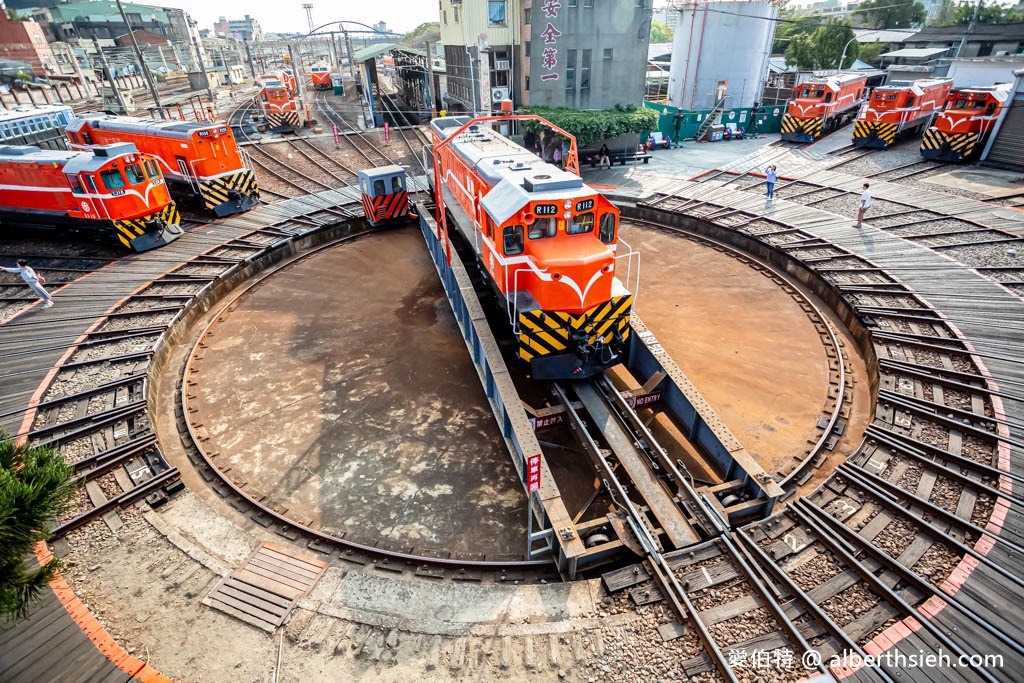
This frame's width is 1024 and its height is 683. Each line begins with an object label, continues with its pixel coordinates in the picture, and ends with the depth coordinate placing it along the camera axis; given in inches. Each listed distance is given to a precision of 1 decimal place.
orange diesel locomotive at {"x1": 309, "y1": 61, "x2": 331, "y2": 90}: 2242.9
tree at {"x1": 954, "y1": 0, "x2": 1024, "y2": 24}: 1872.8
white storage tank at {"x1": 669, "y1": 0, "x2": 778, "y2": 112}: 1278.3
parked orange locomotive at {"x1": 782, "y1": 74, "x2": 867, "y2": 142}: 1136.8
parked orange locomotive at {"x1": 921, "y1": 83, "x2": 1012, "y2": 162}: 874.1
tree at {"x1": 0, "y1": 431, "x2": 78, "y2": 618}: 155.7
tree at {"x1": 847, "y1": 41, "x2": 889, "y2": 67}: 1952.5
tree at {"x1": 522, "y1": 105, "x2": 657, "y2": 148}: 943.0
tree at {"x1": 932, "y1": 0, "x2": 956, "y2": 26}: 2597.9
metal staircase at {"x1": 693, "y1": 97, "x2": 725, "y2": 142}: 1246.3
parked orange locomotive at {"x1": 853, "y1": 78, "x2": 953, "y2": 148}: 1027.3
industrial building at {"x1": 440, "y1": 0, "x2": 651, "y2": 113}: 963.3
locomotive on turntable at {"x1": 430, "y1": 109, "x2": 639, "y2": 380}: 346.0
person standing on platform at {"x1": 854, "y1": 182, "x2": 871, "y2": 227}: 650.8
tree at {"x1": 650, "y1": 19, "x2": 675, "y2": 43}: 5034.5
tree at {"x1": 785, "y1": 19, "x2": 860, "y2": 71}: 1769.2
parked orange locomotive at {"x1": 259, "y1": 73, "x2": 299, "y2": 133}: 1291.8
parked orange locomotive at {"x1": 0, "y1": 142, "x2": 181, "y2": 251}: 611.2
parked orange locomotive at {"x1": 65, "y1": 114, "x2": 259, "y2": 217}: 737.6
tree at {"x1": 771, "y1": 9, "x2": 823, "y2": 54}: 2376.4
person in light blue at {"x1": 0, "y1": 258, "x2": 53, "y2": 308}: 509.0
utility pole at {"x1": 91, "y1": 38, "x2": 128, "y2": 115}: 979.6
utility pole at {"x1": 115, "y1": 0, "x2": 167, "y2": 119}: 952.9
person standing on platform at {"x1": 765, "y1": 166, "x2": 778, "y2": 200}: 775.7
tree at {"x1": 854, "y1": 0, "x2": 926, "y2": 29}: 2290.8
